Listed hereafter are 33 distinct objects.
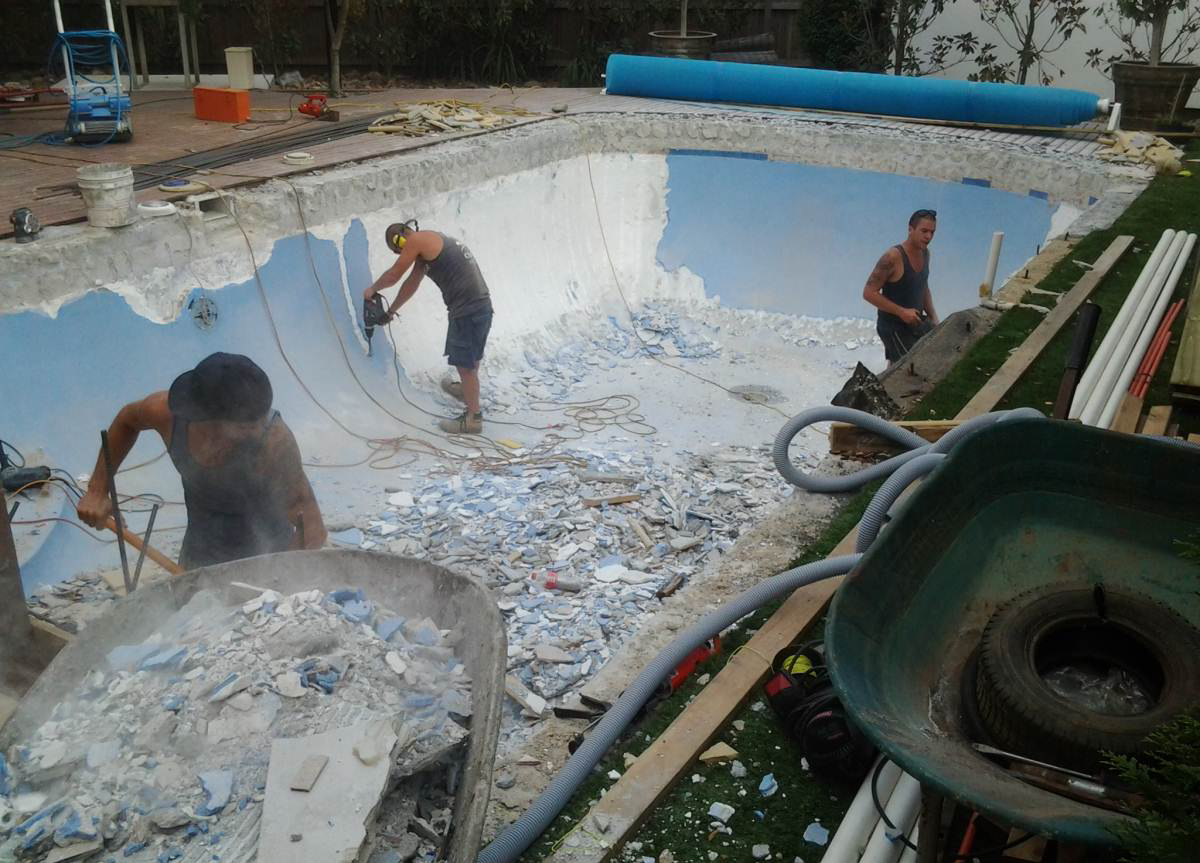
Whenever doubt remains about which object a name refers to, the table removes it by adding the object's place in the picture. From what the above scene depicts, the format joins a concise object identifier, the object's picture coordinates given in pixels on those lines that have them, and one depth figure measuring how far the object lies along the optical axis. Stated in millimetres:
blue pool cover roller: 12922
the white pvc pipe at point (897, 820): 3031
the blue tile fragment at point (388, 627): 3479
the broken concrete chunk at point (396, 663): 3314
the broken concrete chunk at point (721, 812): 3545
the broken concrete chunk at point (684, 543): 7023
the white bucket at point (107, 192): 7035
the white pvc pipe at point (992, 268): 8430
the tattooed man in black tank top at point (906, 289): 9562
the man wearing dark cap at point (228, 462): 4703
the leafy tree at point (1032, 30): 15641
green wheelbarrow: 2865
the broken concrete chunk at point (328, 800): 2654
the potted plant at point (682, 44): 15544
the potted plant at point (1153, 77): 13539
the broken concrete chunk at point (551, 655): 5527
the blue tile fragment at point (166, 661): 3242
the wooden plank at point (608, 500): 7613
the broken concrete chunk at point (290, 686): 3119
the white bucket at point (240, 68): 12031
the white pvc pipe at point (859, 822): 3088
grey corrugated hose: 3453
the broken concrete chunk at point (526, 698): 4883
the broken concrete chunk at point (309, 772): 2777
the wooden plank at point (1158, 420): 5316
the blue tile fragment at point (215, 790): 2814
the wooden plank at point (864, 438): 5609
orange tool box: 11070
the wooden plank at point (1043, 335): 6113
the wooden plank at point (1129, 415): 5281
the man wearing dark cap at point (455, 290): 8938
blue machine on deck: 9625
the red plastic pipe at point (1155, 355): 5852
